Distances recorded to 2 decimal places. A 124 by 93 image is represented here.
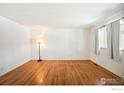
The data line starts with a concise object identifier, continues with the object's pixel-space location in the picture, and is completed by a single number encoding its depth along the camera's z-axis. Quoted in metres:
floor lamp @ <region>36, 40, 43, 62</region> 3.93
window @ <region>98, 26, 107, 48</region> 2.94
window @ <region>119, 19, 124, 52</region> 2.02
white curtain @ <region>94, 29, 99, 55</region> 3.28
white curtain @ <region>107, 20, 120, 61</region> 2.12
